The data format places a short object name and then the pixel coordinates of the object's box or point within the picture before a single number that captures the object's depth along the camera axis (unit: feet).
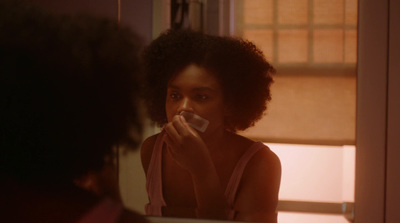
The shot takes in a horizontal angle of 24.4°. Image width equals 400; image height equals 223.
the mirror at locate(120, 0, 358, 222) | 7.43
